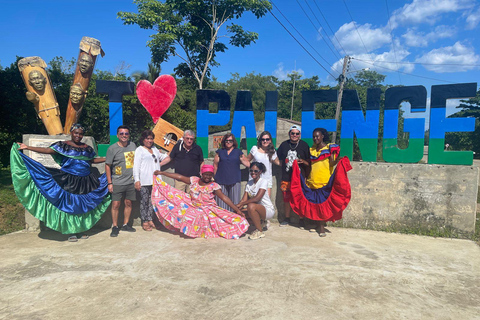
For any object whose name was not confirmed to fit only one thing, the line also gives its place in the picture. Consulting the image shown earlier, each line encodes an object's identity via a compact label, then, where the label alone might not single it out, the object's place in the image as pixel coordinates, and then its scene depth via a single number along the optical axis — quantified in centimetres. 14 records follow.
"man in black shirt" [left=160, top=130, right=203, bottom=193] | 516
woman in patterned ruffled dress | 482
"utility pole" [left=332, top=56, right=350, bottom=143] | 2062
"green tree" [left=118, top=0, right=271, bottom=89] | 1612
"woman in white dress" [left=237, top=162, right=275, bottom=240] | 484
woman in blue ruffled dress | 451
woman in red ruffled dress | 504
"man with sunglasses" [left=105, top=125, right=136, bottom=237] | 496
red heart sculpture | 629
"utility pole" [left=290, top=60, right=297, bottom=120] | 3519
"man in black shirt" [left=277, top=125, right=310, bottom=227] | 527
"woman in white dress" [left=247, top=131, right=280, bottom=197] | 522
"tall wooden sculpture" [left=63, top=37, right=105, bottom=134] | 568
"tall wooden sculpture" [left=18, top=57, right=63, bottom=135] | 541
